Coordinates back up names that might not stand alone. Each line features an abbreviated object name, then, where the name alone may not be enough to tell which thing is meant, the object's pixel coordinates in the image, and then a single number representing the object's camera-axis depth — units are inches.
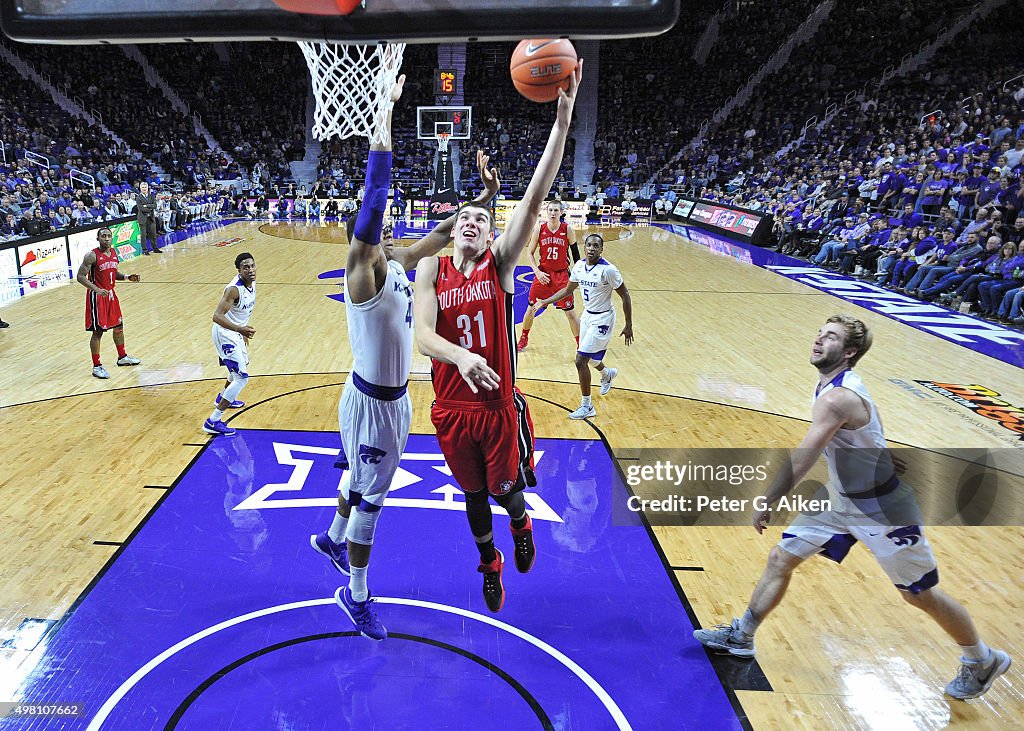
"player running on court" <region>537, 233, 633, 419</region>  297.4
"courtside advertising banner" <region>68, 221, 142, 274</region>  577.0
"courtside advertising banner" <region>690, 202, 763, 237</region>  887.1
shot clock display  1088.2
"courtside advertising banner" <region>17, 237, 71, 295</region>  511.7
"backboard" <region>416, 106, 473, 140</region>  1098.7
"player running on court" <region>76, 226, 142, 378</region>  334.3
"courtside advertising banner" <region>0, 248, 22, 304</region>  482.9
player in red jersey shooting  146.4
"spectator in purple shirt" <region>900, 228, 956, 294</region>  560.1
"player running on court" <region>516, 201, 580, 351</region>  374.0
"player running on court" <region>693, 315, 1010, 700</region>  136.0
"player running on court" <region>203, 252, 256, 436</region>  270.8
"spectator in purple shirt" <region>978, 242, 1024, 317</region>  485.7
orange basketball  177.6
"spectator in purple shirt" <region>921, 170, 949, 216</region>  642.2
